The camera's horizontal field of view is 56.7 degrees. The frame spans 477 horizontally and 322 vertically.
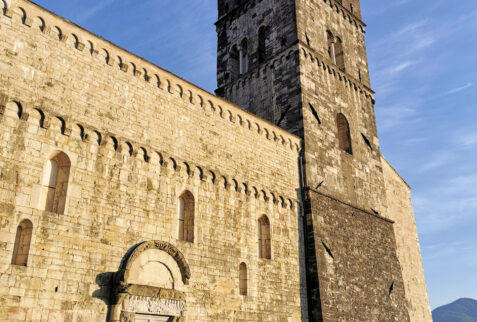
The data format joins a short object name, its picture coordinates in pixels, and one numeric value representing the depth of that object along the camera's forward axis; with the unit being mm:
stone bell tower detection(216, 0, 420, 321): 14773
